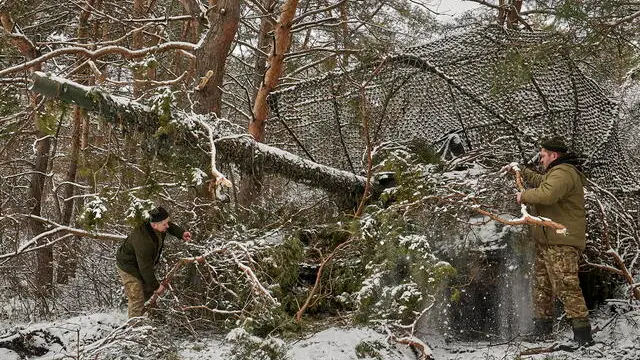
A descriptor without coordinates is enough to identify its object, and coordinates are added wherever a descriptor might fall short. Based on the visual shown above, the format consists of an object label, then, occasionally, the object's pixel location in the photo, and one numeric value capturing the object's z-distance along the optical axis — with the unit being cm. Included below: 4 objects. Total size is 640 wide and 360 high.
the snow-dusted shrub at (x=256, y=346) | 502
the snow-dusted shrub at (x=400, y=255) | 552
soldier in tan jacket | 523
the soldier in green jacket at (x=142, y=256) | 579
